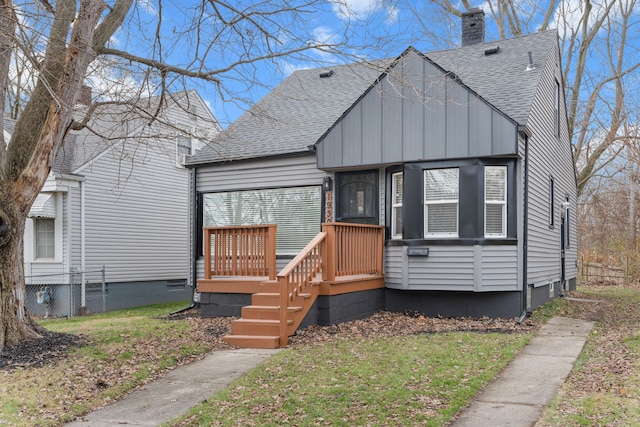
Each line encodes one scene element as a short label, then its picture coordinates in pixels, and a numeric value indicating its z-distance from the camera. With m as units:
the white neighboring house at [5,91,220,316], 16.25
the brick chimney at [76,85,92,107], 18.11
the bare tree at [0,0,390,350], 7.79
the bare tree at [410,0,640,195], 22.59
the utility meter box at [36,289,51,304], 15.91
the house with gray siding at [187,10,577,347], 9.91
